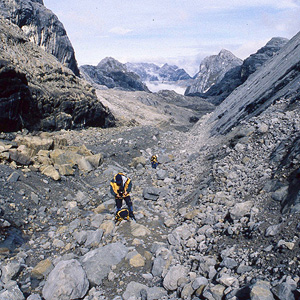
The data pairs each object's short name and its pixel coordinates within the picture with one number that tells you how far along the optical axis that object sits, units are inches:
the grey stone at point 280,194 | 221.5
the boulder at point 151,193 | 372.2
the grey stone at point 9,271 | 204.5
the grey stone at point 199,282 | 172.7
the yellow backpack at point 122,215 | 292.0
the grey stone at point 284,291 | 132.0
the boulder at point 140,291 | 183.3
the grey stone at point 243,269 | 167.3
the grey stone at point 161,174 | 456.6
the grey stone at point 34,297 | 188.6
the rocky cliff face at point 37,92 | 548.1
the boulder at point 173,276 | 187.4
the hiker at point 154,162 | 523.8
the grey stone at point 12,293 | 181.6
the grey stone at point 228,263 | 178.7
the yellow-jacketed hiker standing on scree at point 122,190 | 298.7
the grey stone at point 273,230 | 184.4
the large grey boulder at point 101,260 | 206.8
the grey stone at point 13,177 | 328.0
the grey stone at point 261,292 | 134.3
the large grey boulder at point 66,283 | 187.5
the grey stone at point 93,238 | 254.8
